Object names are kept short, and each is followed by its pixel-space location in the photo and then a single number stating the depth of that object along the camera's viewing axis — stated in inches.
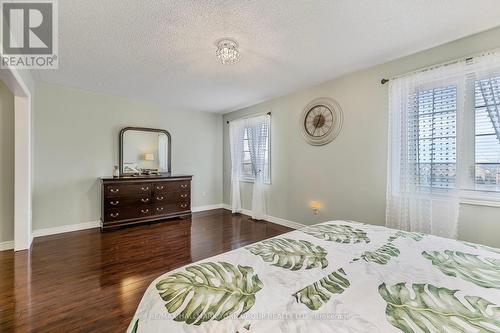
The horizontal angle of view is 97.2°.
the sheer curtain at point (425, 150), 88.5
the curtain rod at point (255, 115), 172.8
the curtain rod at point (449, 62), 81.4
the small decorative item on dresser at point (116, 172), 161.7
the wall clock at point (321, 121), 130.4
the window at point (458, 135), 81.9
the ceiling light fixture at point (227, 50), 89.0
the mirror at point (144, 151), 171.0
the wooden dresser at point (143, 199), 149.3
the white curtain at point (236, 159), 198.8
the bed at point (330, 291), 30.3
